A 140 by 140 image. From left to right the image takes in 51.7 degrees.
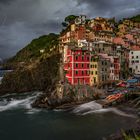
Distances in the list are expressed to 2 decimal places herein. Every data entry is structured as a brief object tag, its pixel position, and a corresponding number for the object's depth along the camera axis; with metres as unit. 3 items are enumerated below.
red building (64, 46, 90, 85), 44.73
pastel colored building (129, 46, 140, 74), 60.93
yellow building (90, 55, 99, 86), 46.78
